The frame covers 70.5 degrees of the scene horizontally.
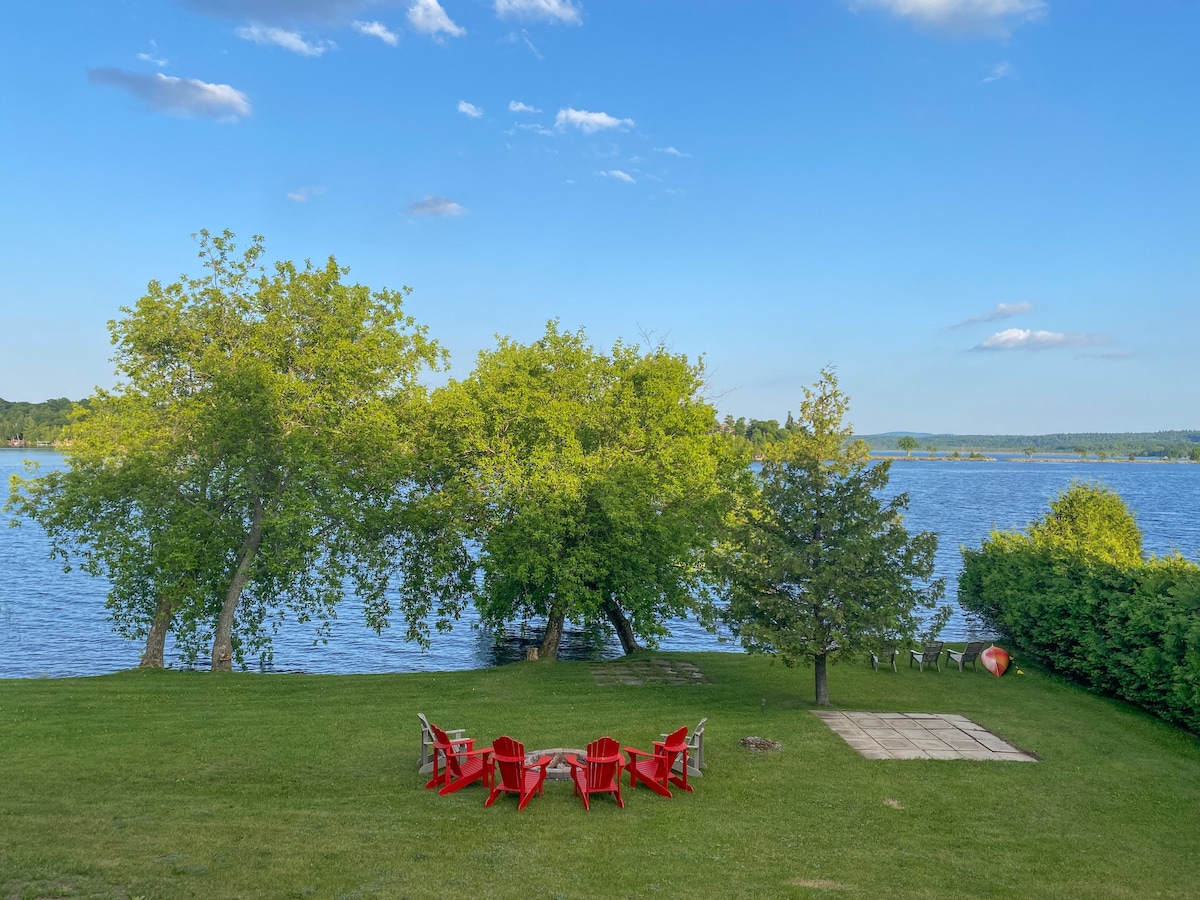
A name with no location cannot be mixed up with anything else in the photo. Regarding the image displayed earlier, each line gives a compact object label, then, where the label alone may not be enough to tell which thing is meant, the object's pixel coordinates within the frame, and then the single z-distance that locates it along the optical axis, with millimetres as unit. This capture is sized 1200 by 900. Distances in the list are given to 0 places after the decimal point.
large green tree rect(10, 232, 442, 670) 23266
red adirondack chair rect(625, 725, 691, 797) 12883
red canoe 23422
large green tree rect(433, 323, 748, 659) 24438
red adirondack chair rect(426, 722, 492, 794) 12727
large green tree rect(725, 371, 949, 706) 18234
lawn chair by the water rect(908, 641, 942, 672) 24266
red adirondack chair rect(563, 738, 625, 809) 12133
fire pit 13094
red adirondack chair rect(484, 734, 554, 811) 12023
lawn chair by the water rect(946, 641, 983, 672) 24109
